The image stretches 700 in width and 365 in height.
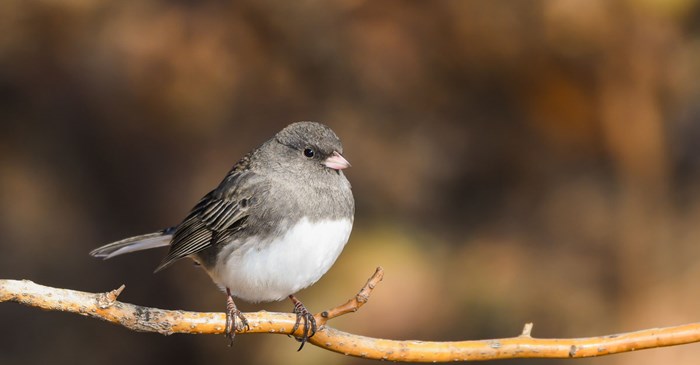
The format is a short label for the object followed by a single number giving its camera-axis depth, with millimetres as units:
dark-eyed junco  5434
